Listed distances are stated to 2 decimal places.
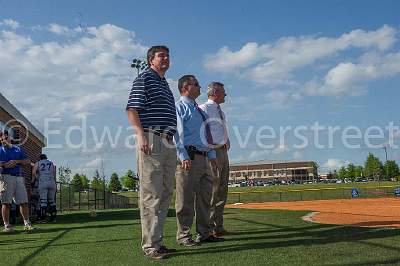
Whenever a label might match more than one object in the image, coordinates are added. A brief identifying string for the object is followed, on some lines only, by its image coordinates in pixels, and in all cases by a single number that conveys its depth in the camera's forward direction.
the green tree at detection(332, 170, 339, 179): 163.50
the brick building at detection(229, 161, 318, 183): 167.62
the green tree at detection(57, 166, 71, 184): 63.97
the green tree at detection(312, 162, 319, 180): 168.11
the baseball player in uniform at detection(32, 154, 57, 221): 11.97
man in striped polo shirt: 4.81
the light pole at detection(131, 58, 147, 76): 37.41
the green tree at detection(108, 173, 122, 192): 105.11
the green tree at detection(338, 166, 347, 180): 147.62
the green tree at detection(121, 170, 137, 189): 111.19
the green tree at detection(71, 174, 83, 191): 83.82
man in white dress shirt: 6.52
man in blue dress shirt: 5.70
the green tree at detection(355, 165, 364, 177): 144.12
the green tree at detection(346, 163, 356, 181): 144.75
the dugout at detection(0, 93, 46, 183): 14.35
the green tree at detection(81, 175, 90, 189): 91.86
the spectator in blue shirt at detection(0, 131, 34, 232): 8.72
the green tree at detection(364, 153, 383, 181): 123.46
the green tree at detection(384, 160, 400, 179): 126.19
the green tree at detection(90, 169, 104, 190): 85.85
